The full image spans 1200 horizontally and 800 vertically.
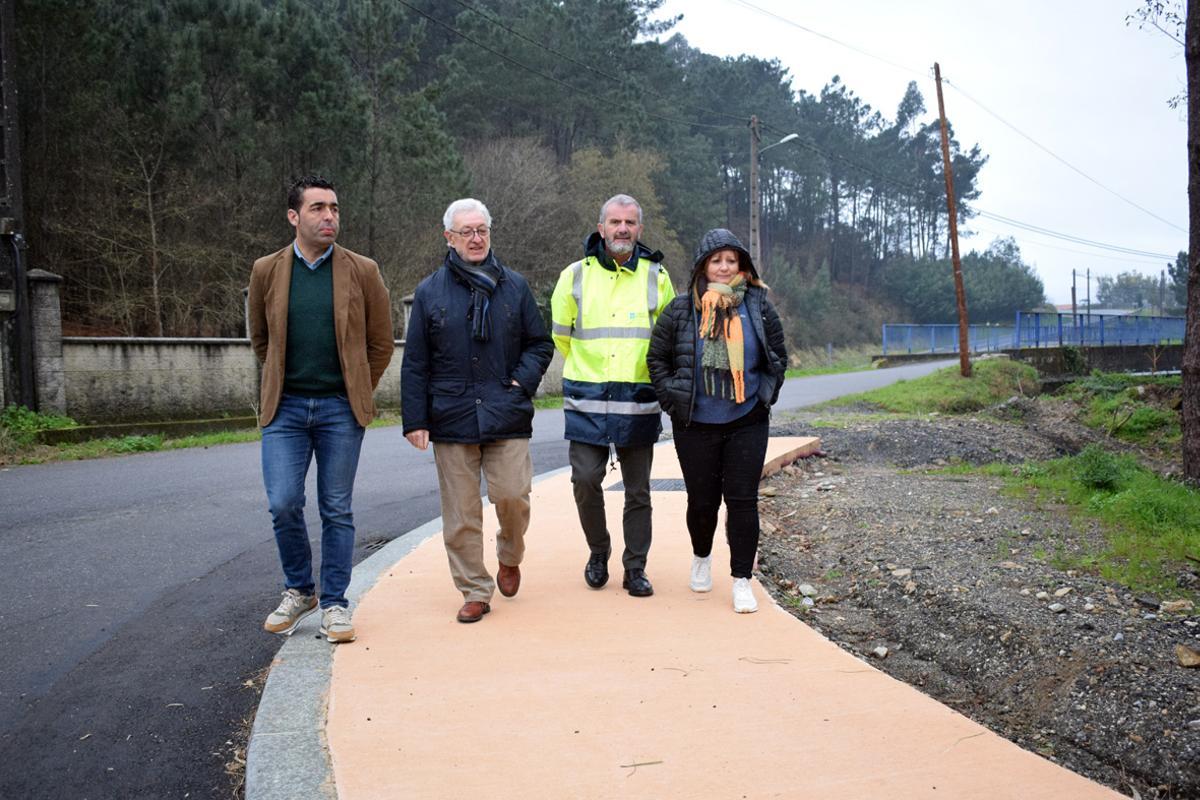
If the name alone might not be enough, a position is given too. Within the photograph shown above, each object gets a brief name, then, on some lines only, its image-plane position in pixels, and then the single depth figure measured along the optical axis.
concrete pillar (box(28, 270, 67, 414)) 14.68
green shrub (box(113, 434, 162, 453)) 13.48
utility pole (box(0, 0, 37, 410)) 14.07
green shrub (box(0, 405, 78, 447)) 13.24
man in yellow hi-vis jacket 4.96
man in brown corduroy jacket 4.41
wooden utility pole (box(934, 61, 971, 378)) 26.78
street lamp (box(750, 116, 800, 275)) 28.12
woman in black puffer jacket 4.79
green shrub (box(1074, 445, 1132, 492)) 8.14
